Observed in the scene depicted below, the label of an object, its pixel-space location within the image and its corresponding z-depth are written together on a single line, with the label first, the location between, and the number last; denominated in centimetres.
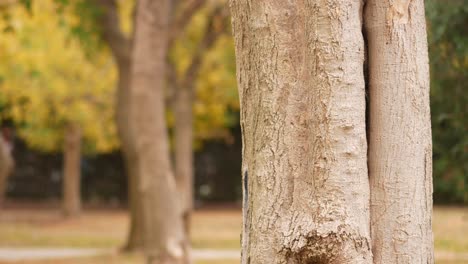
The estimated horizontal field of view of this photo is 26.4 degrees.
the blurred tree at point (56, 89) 2316
